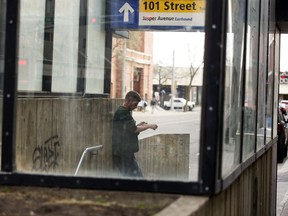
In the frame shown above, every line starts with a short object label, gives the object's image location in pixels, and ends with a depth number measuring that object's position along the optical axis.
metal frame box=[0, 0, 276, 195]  3.39
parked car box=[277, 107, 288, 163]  16.56
